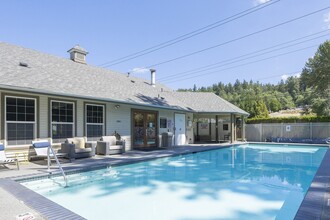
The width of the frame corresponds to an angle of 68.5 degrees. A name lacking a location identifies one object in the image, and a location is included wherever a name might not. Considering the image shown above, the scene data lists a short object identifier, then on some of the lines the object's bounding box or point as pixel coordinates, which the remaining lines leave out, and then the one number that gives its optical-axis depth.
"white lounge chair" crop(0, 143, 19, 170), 7.13
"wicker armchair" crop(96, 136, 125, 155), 10.95
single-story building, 8.70
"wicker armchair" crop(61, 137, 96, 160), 9.39
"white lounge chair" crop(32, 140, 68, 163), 8.40
